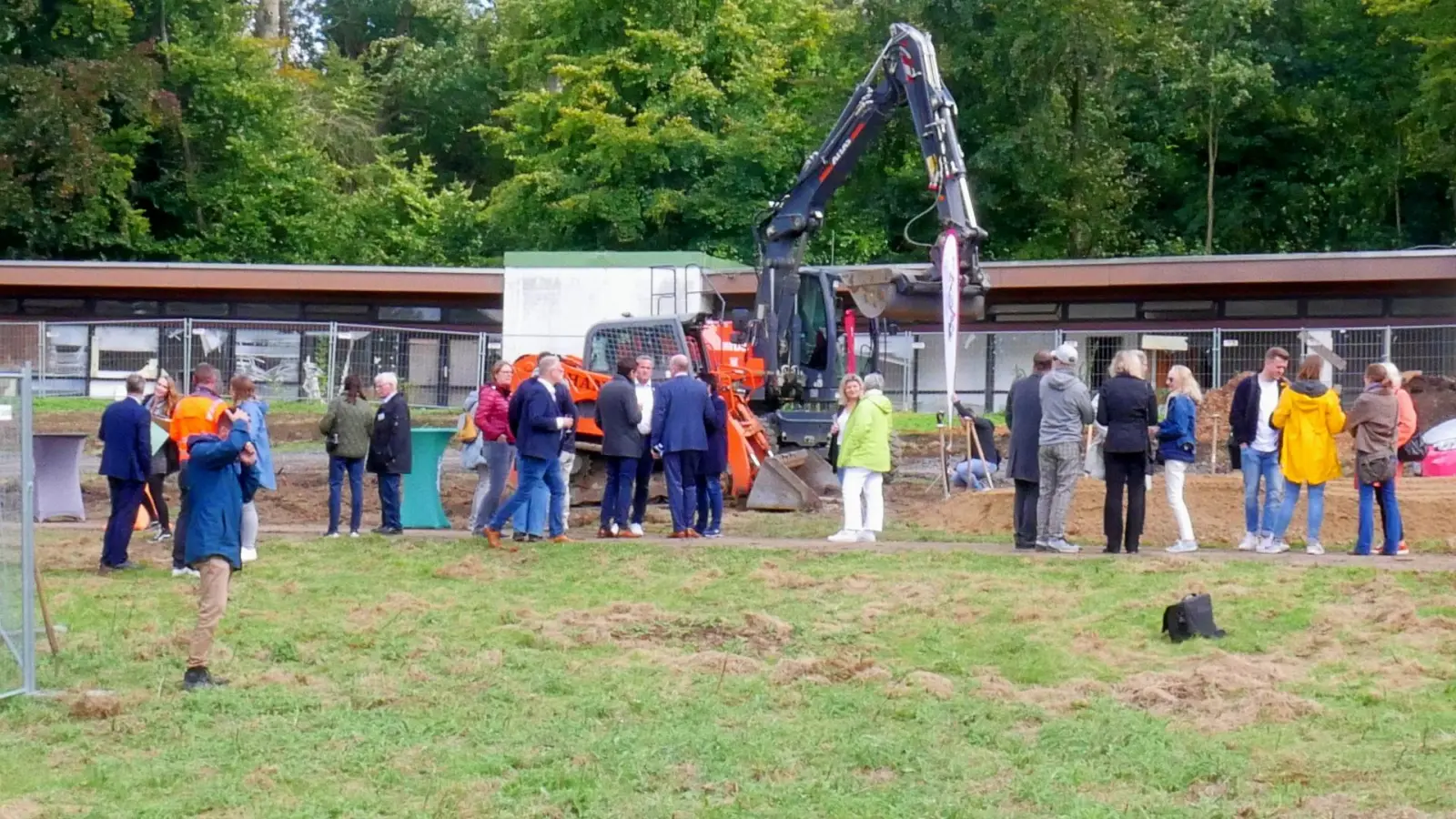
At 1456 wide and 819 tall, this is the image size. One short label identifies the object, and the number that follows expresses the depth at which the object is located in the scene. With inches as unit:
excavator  828.0
